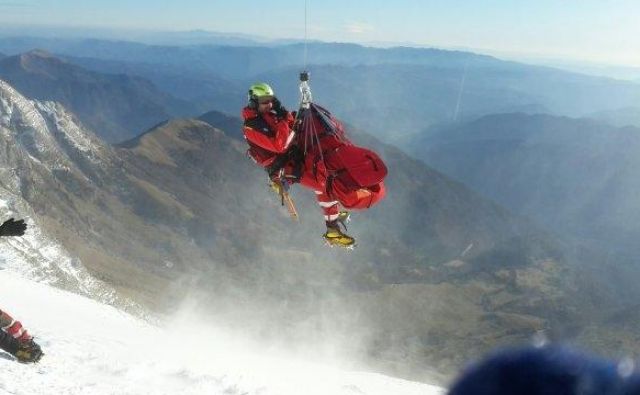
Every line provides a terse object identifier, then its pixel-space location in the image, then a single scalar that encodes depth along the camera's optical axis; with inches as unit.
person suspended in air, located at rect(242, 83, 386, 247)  433.4
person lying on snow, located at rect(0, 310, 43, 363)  446.0
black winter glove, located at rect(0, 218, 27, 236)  400.5
